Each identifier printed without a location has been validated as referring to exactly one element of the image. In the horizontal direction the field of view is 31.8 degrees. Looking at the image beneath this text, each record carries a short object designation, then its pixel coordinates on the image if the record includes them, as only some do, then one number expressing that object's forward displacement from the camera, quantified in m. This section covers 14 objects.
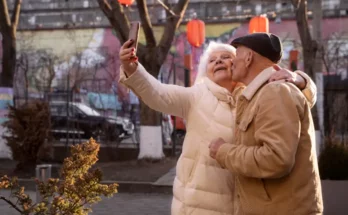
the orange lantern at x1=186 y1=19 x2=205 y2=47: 15.45
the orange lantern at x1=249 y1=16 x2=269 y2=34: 14.38
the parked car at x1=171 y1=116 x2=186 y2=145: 19.95
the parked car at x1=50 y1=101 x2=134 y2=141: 16.95
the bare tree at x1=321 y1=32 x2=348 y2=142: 17.08
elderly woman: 3.62
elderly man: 2.78
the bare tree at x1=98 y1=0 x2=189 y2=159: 13.65
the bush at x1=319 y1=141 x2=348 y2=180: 7.71
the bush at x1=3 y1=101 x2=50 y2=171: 12.95
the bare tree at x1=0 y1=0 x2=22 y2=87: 16.02
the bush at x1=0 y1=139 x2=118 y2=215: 4.41
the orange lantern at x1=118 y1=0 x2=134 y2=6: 11.57
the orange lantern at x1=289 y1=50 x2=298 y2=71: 18.03
